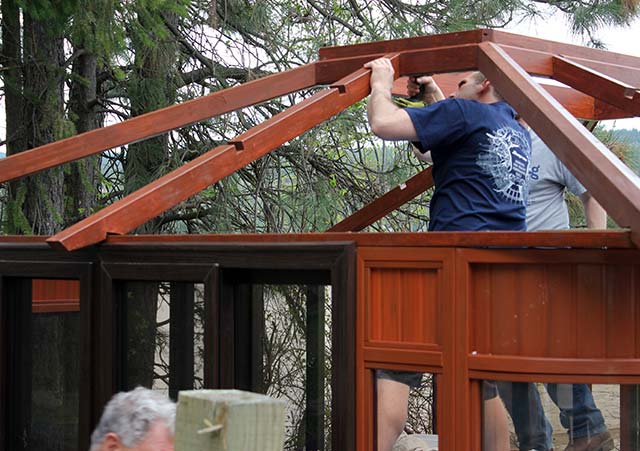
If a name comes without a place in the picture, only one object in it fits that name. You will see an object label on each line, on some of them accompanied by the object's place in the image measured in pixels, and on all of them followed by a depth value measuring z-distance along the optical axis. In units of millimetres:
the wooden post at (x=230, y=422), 1649
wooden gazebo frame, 3016
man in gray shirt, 3068
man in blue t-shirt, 3617
